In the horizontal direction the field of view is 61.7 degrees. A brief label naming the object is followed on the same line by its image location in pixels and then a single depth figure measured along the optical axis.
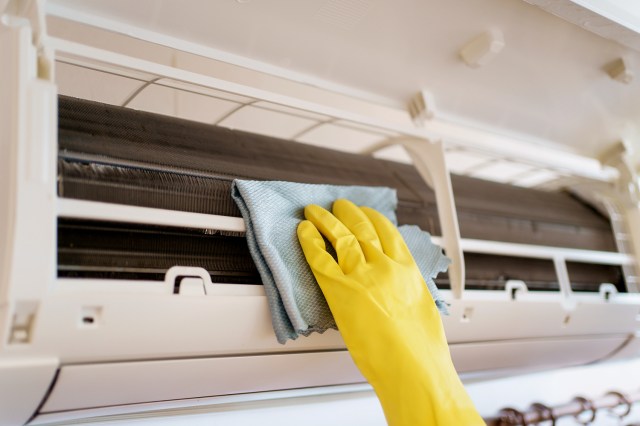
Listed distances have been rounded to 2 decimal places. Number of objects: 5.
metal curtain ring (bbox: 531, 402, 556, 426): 1.72
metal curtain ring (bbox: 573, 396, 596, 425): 1.82
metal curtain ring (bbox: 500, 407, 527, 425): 1.67
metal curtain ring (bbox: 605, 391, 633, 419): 1.92
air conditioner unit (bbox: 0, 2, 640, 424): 0.83
